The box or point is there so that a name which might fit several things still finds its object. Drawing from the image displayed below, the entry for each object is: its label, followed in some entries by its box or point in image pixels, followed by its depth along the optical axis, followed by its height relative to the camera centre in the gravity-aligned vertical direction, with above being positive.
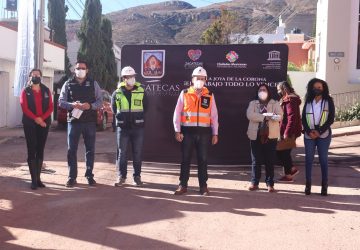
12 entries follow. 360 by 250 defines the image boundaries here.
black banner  10.44 +0.61
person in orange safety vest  8.66 -0.20
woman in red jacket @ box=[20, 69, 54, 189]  9.00 -0.19
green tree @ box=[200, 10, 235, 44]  38.28 +5.65
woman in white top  8.64 -0.14
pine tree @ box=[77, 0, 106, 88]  39.44 +5.05
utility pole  11.41 +1.44
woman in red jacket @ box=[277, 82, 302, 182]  9.73 -0.20
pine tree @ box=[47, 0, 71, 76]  43.68 +7.11
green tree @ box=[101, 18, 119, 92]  40.88 +3.73
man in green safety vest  9.24 -0.15
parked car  21.38 -0.33
